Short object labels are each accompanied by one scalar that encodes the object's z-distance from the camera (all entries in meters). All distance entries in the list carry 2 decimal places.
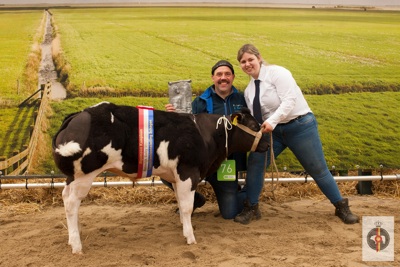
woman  4.87
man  5.12
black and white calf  4.22
